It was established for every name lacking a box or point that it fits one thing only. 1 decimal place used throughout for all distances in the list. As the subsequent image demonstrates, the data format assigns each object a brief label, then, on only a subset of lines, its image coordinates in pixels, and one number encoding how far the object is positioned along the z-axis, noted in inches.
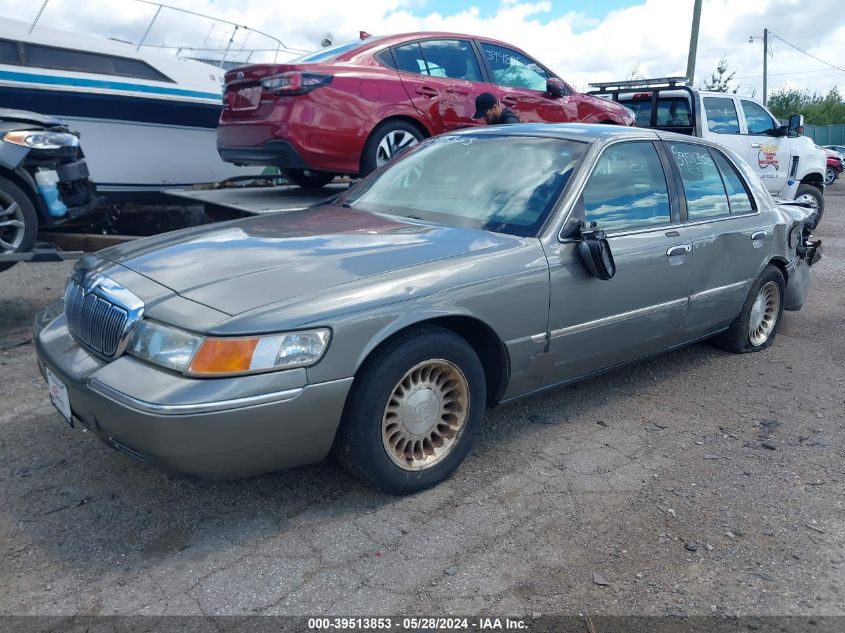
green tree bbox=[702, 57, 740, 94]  1177.1
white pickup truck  411.2
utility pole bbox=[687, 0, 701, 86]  743.7
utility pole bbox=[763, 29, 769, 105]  1831.1
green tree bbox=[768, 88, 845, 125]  2269.9
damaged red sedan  252.4
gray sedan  106.4
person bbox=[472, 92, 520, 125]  260.6
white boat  324.5
